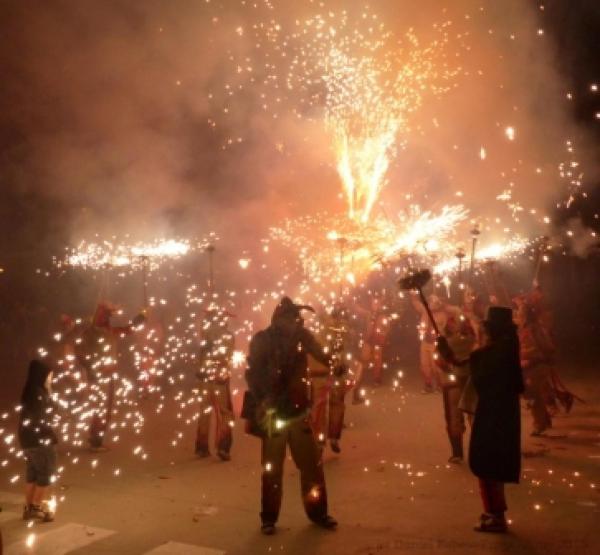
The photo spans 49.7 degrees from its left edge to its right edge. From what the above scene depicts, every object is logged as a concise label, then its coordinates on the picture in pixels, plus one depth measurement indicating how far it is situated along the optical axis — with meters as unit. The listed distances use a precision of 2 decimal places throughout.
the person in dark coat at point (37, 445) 5.22
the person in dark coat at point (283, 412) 4.65
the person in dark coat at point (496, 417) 4.36
